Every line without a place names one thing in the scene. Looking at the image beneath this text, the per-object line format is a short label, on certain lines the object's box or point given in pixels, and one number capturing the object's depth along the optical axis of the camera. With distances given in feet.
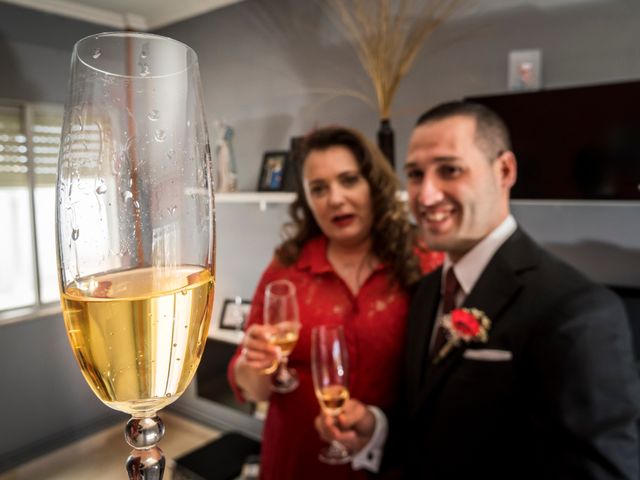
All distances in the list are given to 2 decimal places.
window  11.42
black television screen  6.22
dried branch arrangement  8.37
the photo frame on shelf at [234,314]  11.80
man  3.13
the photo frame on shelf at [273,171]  11.01
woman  5.08
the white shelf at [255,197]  10.19
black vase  8.50
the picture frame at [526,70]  7.55
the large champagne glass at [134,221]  0.86
